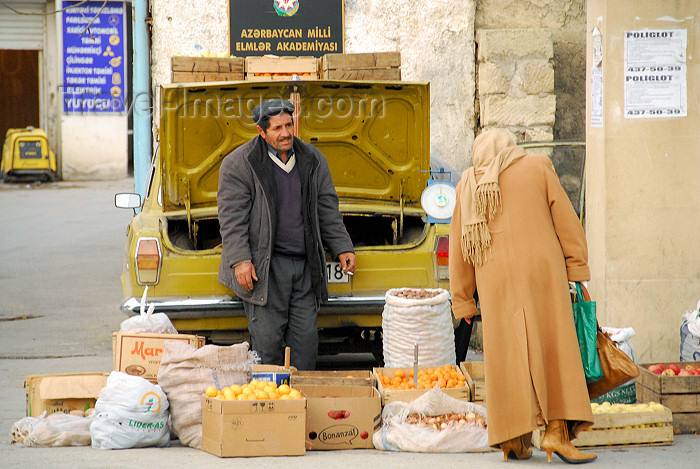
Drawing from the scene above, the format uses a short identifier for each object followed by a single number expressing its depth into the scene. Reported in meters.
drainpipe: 20.14
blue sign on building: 44.82
